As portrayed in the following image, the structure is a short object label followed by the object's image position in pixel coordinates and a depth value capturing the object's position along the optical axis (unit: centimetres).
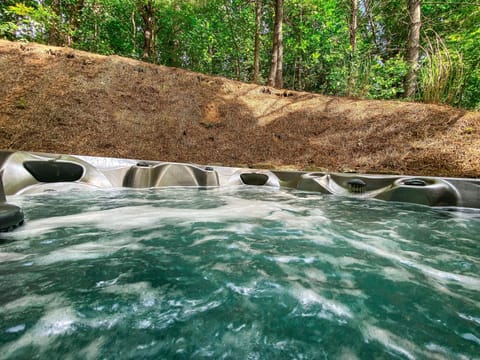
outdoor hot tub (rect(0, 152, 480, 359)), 59
